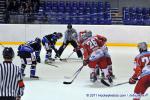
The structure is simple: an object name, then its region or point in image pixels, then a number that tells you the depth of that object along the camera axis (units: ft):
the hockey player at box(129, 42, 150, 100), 24.84
